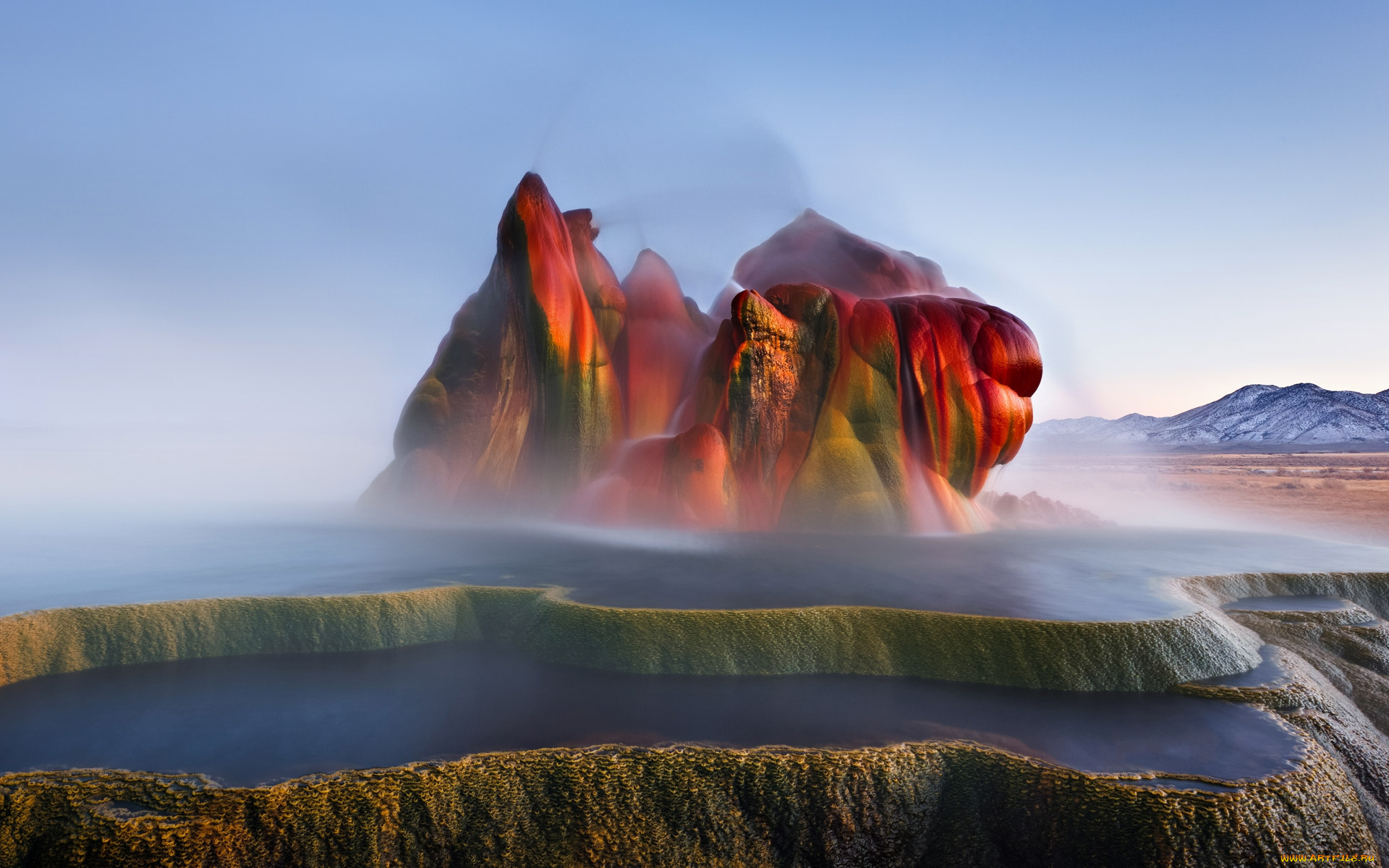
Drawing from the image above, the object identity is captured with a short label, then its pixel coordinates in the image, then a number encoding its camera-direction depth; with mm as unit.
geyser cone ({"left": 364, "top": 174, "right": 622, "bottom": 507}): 20453
